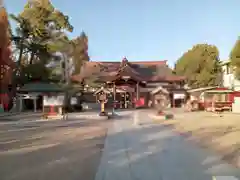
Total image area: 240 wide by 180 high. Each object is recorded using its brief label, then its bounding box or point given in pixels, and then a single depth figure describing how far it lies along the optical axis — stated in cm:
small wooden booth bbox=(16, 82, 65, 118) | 1634
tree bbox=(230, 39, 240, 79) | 1666
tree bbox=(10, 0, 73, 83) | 1875
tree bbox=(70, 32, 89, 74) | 1782
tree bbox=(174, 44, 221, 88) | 2312
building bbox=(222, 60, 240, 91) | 2116
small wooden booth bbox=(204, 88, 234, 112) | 1577
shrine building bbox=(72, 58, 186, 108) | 2026
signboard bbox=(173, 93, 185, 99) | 2042
